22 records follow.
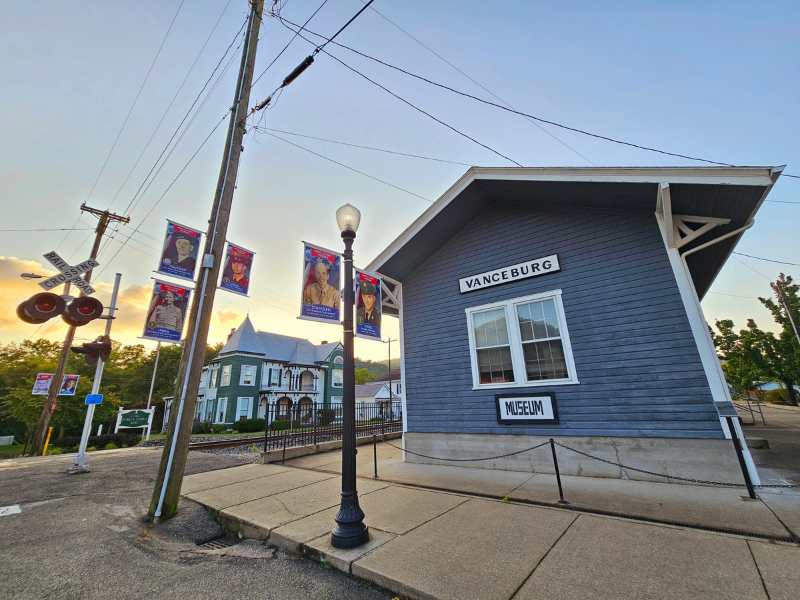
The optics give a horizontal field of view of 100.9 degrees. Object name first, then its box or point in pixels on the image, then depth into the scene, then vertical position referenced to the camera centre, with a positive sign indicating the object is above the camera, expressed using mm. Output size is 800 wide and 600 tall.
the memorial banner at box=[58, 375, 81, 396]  16384 +1427
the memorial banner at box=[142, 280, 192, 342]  7414 +2125
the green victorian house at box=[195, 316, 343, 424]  33812 +3258
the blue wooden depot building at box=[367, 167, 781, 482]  6176 +1862
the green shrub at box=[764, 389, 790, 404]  34116 -780
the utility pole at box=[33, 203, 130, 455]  17747 +932
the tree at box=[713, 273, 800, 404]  24102 +2596
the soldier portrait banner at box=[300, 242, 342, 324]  7391 +2587
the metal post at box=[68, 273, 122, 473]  9125 -475
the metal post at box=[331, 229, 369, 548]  4098 -853
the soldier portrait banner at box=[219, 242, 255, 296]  7562 +3107
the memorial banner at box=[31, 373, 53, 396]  19969 +1839
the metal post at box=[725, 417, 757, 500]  4920 -1191
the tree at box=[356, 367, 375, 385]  84675 +7157
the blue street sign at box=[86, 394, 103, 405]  9828 +396
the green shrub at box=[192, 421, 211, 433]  31089 -1645
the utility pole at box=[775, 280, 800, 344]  25409 +7097
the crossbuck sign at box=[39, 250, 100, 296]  7023 +3204
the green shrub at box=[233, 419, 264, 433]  30375 -1616
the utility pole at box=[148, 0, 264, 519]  5598 +1858
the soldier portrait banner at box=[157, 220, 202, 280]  7125 +3340
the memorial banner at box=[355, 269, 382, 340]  9156 +2674
